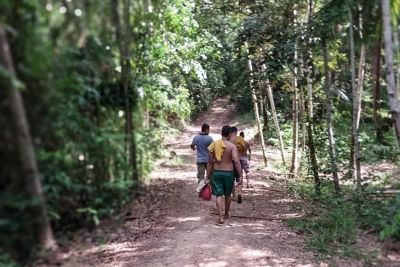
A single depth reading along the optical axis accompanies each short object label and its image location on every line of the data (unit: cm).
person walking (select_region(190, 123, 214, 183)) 961
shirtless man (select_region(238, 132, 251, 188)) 1128
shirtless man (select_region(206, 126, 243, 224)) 866
